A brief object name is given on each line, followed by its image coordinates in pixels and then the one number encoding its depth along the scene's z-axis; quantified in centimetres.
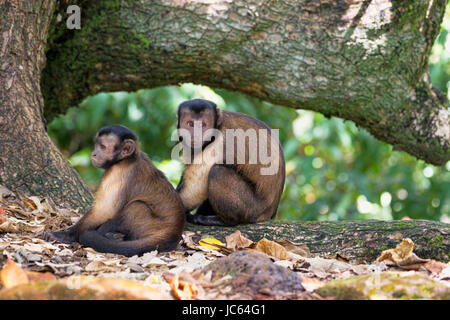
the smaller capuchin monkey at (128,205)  482
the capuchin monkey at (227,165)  598
